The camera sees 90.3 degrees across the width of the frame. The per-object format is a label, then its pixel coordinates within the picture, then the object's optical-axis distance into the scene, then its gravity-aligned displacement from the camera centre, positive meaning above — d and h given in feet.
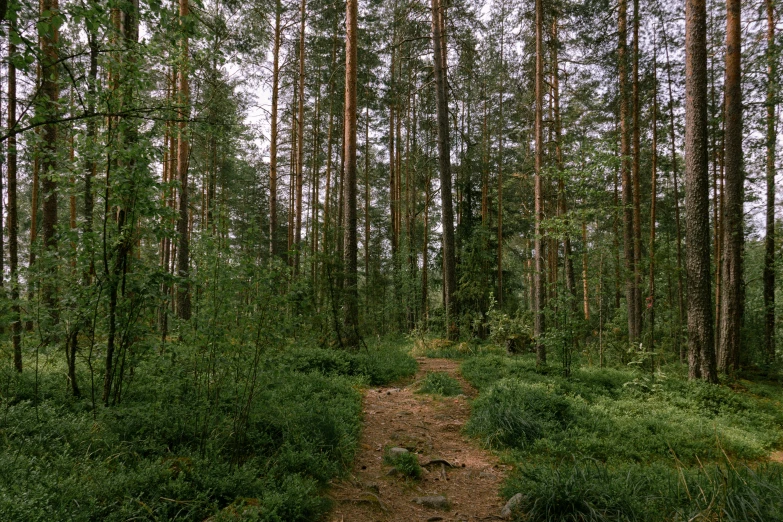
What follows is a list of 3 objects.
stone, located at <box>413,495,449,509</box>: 12.34 -7.47
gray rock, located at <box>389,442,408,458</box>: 15.11 -7.17
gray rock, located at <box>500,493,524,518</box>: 11.24 -6.90
